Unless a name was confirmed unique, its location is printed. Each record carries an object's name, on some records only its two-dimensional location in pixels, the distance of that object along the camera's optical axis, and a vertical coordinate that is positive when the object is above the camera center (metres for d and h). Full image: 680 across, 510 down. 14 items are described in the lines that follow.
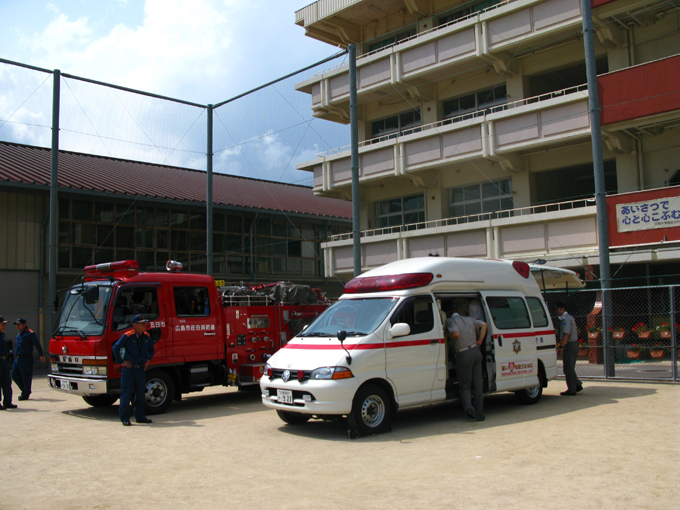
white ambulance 8.41 -0.56
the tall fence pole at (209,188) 20.83 +4.58
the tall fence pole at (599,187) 13.90 +2.80
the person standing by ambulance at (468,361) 9.55 -0.83
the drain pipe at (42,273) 22.22 +1.67
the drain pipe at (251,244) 28.73 +3.32
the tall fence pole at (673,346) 12.23 -0.88
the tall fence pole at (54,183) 18.56 +4.20
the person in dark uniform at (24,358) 12.84 -0.84
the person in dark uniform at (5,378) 12.03 -1.16
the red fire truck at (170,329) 10.66 -0.26
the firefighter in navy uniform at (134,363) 9.86 -0.77
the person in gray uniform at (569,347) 12.05 -0.81
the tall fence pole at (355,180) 16.92 +3.69
